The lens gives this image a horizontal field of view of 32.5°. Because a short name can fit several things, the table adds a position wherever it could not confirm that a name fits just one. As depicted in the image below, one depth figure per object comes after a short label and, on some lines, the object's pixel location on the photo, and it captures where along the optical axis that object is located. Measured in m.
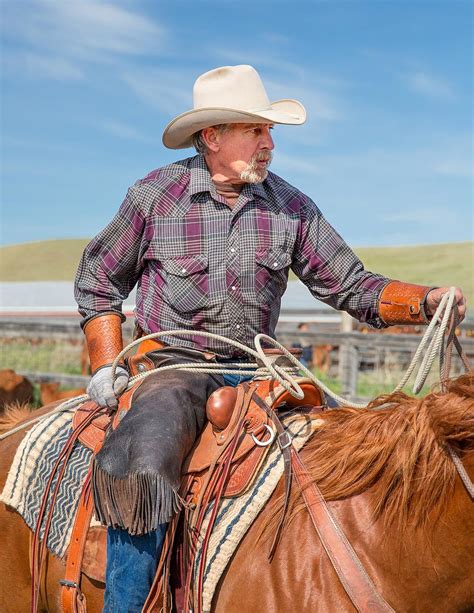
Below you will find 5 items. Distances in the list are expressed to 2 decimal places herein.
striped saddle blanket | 2.84
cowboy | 3.41
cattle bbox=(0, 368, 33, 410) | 12.56
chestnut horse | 2.63
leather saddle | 2.94
